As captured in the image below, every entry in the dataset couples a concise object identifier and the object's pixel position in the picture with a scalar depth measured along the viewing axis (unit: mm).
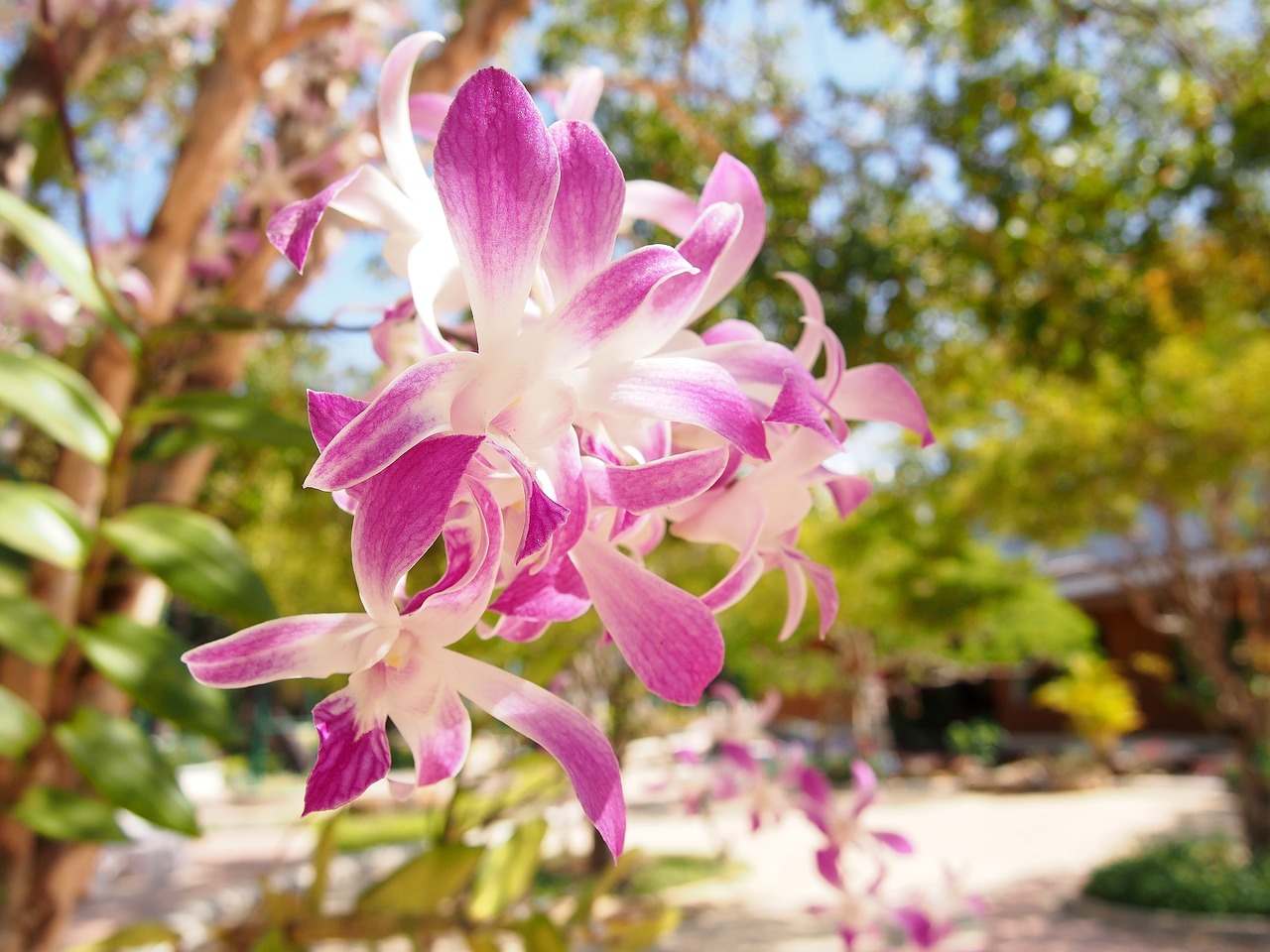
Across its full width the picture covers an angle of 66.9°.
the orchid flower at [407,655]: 233
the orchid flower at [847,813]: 1013
